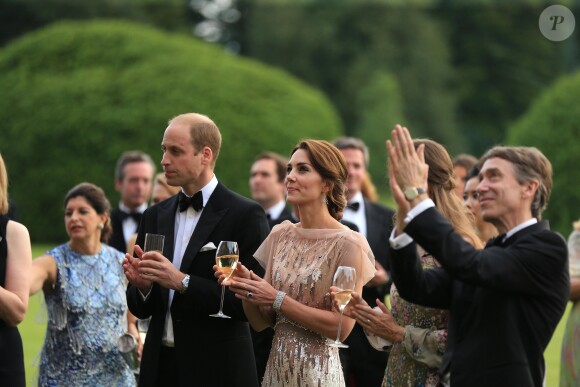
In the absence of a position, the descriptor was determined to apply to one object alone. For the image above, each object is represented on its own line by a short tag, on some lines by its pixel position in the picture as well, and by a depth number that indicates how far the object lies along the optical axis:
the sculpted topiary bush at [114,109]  53.31
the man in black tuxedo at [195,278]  12.26
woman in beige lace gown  11.58
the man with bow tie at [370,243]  16.44
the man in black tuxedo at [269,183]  21.06
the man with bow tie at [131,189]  21.55
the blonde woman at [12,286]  11.98
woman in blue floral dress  15.17
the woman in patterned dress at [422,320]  11.33
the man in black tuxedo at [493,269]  9.15
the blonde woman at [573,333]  14.49
